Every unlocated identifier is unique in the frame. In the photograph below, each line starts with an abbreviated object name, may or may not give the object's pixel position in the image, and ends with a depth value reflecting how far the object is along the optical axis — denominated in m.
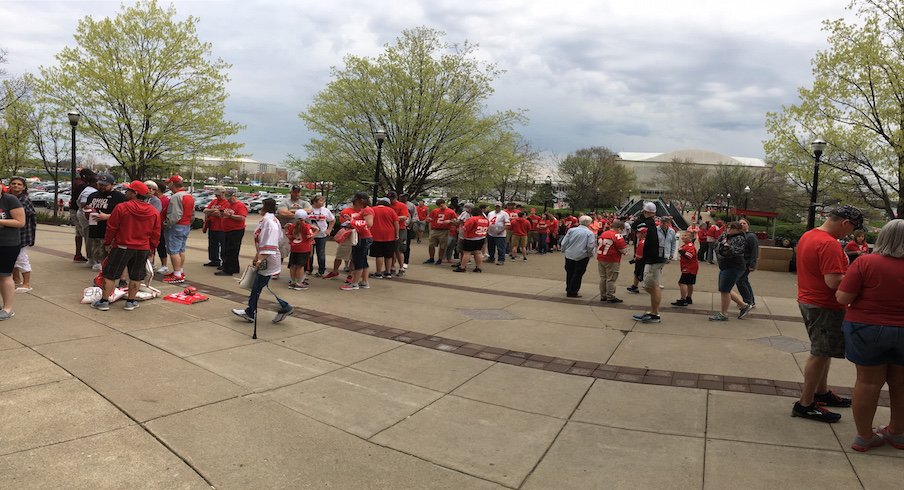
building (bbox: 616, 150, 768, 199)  123.02
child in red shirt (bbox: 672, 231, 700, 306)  9.17
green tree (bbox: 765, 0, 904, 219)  19.00
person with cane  6.38
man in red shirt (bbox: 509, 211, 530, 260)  17.05
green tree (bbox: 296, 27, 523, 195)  24.75
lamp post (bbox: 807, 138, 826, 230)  15.66
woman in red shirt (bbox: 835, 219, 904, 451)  3.54
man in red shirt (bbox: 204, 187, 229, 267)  9.73
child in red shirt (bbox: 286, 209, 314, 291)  9.03
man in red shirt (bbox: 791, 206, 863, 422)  4.09
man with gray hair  9.62
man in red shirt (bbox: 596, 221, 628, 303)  9.25
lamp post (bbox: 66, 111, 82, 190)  18.06
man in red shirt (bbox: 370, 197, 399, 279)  10.20
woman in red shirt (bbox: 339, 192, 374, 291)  9.46
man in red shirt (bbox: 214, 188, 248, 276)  9.72
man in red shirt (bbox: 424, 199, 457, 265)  13.65
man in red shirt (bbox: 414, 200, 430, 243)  16.21
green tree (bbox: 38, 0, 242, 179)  21.56
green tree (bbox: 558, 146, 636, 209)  66.44
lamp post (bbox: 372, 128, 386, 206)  17.58
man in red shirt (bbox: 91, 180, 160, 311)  6.56
